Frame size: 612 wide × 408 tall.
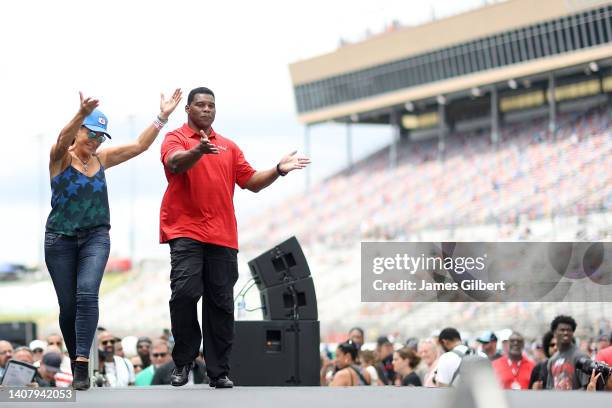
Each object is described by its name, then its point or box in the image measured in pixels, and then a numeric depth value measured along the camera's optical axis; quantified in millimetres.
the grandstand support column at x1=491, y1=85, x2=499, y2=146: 56438
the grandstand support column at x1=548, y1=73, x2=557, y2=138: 53772
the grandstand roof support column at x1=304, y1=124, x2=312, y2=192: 63725
